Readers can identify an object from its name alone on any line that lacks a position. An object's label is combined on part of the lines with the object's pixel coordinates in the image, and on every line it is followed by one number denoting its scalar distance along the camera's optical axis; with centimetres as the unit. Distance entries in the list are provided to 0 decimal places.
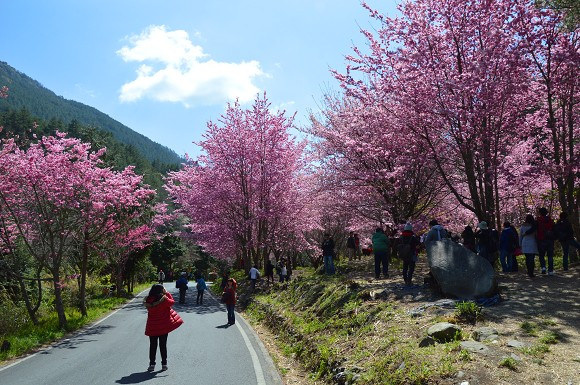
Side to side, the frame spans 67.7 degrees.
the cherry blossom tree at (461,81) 1165
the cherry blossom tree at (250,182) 2470
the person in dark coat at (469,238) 1254
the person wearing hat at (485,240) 1148
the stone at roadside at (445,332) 629
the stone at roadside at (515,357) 525
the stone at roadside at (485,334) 612
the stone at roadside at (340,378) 659
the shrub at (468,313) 703
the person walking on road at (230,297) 1449
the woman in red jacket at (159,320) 834
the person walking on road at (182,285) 2316
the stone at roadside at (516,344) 570
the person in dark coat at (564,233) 1139
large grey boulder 838
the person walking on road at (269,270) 2258
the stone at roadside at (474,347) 559
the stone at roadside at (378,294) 998
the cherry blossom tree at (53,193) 1461
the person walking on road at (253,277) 2102
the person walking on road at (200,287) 2283
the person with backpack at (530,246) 1094
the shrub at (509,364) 503
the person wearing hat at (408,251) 1052
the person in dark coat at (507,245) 1175
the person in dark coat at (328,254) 1677
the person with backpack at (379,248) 1244
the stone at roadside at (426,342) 623
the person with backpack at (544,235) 1112
